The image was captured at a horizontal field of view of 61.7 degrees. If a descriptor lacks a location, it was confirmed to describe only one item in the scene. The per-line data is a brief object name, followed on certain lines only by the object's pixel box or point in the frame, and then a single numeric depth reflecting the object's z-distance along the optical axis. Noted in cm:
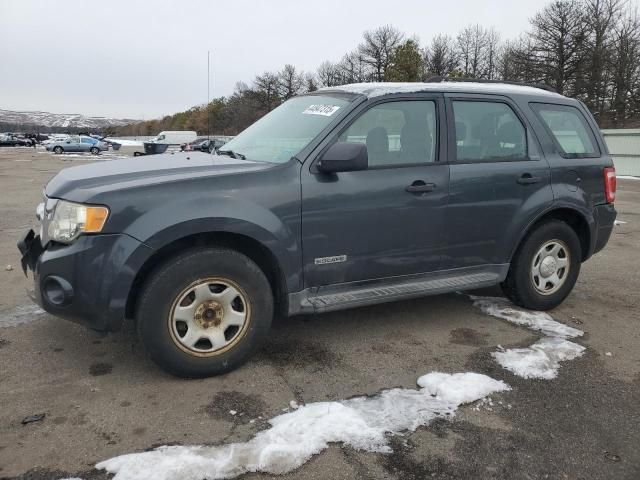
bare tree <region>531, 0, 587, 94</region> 4256
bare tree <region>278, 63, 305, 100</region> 7356
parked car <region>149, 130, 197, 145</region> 4574
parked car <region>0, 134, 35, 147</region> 6241
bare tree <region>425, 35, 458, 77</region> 5584
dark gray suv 306
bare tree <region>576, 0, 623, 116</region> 4047
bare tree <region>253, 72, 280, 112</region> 7331
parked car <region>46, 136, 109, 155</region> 4772
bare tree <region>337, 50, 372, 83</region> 6312
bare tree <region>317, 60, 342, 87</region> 6538
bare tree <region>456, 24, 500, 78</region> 5931
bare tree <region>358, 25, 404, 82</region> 6119
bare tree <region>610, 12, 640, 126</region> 3928
